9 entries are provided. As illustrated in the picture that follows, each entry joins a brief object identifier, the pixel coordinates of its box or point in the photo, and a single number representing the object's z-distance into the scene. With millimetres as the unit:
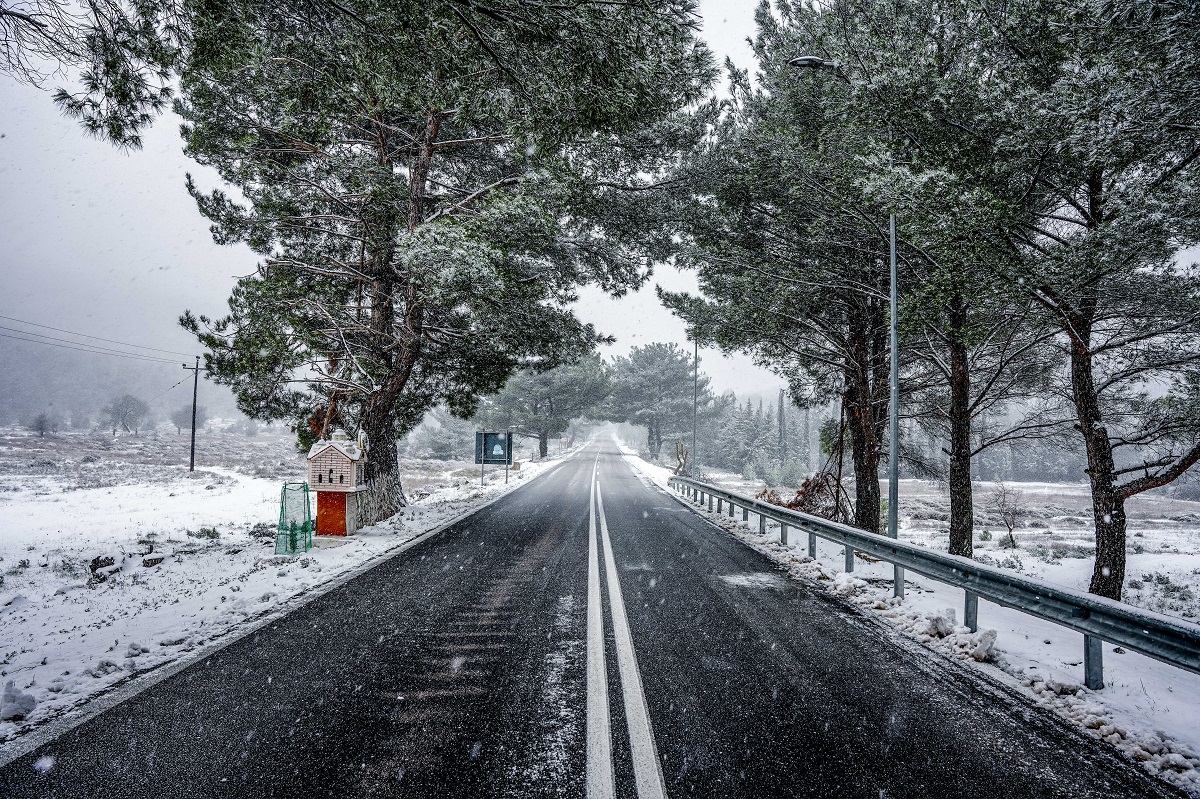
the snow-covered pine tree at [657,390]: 52875
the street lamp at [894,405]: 8234
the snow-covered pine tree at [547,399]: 41844
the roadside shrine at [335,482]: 9805
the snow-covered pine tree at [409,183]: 5168
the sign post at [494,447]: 22844
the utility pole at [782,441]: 75200
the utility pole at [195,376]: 31789
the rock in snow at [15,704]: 3203
